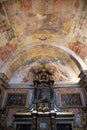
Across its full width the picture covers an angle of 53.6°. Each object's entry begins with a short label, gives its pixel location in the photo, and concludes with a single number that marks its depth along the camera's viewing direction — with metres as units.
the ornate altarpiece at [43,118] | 5.98
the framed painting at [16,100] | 6.64
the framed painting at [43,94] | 6.65
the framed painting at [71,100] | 6.61
